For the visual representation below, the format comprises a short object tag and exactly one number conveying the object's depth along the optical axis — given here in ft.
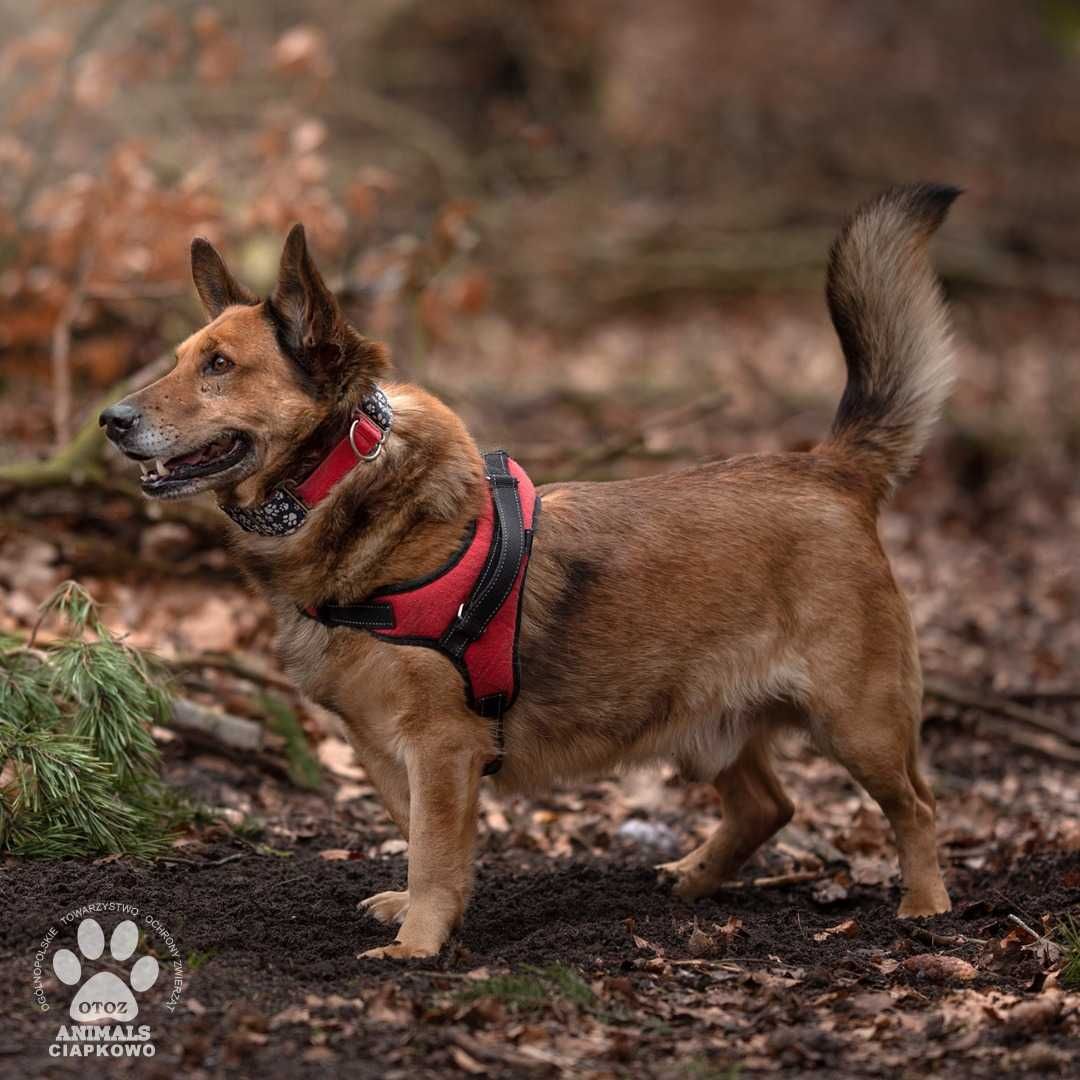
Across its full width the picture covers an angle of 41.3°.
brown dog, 14.71
